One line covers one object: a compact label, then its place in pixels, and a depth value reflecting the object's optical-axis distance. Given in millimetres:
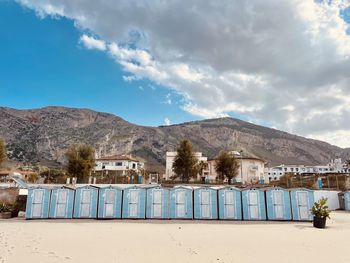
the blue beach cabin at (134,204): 21359
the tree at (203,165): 65825
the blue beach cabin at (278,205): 20875
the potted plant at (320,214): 17469
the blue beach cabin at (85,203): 21406
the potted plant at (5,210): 21711
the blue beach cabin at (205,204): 21225
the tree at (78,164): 48062
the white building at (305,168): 119531
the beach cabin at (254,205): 21031
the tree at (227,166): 54281
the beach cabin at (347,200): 29844
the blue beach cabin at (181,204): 21266
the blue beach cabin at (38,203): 21172
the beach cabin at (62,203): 21328
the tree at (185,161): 52406
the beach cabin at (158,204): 21359
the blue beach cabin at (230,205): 21156
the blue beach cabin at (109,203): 21391
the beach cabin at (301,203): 20703
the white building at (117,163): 75375
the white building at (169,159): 73400
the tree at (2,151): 46769
